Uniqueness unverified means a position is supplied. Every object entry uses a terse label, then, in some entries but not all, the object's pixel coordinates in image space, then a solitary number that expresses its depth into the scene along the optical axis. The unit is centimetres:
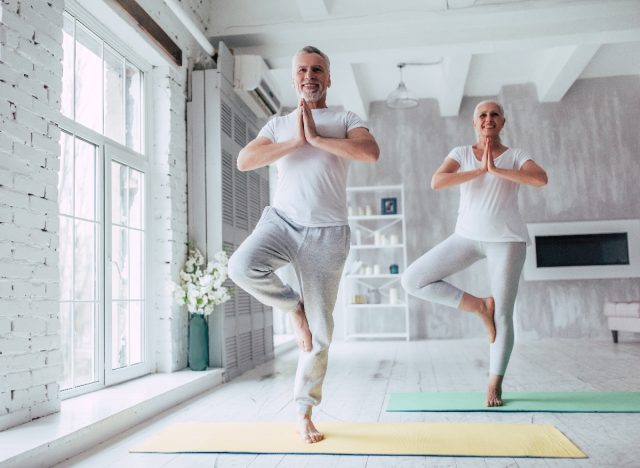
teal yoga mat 286
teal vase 416
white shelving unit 756
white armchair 604
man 231
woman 298
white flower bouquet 415
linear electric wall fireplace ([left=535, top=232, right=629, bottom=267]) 721
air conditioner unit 508
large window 329
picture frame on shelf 760
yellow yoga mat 221
